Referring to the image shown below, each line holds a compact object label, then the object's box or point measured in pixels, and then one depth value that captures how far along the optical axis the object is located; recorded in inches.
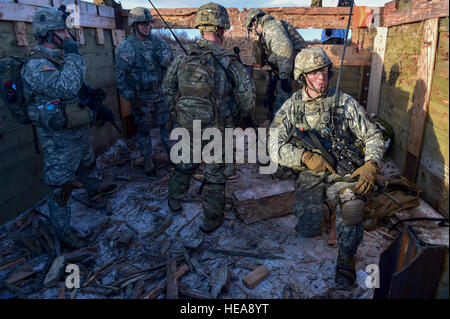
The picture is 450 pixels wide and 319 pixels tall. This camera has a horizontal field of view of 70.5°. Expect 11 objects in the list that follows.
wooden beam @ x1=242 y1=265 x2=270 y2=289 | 134.1
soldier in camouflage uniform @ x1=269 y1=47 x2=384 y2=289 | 129.0
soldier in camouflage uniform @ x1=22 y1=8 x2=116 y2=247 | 142.6
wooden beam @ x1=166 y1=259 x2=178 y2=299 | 129.8
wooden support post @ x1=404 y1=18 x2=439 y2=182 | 142.9
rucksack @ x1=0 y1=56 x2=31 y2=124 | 143.6
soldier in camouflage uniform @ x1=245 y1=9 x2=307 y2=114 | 218.7
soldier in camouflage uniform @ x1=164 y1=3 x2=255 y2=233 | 155.3
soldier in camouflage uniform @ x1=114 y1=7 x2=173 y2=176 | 226.7
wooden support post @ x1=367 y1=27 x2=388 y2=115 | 242.0
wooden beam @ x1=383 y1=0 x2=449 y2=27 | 131.7
